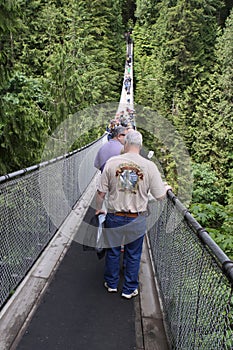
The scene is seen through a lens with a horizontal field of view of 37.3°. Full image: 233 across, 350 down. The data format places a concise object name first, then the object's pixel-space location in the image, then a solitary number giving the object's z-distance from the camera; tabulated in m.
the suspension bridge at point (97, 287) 1.82
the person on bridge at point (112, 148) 3.77
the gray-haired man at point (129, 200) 2.86
